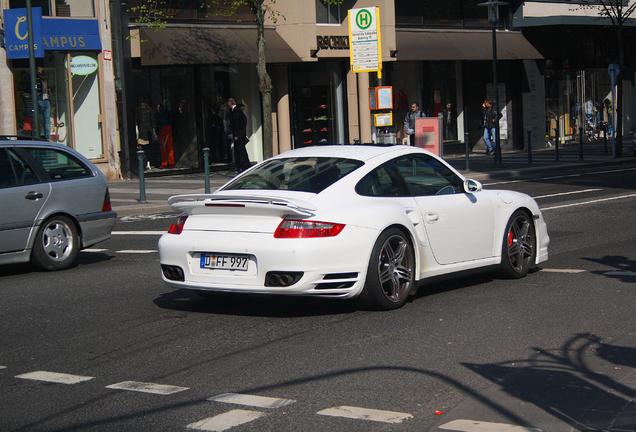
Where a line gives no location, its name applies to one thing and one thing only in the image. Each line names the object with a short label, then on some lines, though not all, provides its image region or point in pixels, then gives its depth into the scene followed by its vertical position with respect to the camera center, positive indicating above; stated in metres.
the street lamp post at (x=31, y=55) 22.70 +1.87
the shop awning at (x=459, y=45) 38.00 +2.90
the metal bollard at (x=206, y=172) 23.12 -0.73
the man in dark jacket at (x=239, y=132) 29.64 +0.12
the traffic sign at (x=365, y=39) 25.69 +2.13
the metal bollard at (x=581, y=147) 33.29 -0.81
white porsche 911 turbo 8.98 -0.83
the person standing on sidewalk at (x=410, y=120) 35.33 +0.25
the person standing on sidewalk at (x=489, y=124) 36.88 +0.03
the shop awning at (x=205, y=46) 29.84 +2.61
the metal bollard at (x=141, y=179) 22.41 -0.79
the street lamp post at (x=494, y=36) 30.67 +2.54
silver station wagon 12.63 -0.71
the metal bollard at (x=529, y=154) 32.17 -0.94
